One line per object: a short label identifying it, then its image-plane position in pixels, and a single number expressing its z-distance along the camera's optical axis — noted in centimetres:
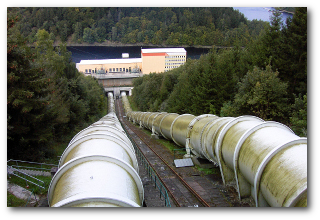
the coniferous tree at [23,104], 1395
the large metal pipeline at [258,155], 521
